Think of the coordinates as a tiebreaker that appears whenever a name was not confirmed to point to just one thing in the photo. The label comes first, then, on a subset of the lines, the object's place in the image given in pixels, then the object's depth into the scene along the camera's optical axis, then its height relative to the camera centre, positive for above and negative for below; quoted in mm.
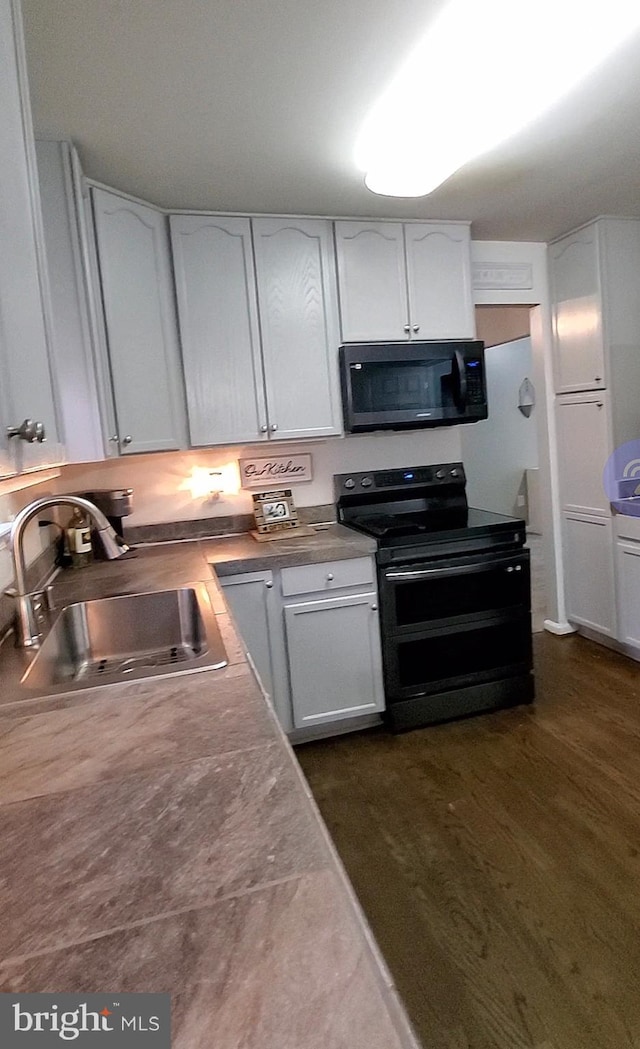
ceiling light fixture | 1400 +998
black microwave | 2721 +320
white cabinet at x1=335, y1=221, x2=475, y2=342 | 2723 +808
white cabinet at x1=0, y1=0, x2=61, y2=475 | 905 +356
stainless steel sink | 1623 -467
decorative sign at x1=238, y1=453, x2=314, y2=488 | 2947 -34
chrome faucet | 1380 -174
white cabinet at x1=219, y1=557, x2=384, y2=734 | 2441 -738
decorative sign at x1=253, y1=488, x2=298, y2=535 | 2816 -227
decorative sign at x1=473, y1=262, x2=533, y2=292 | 3201 +926
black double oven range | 2531 -726
